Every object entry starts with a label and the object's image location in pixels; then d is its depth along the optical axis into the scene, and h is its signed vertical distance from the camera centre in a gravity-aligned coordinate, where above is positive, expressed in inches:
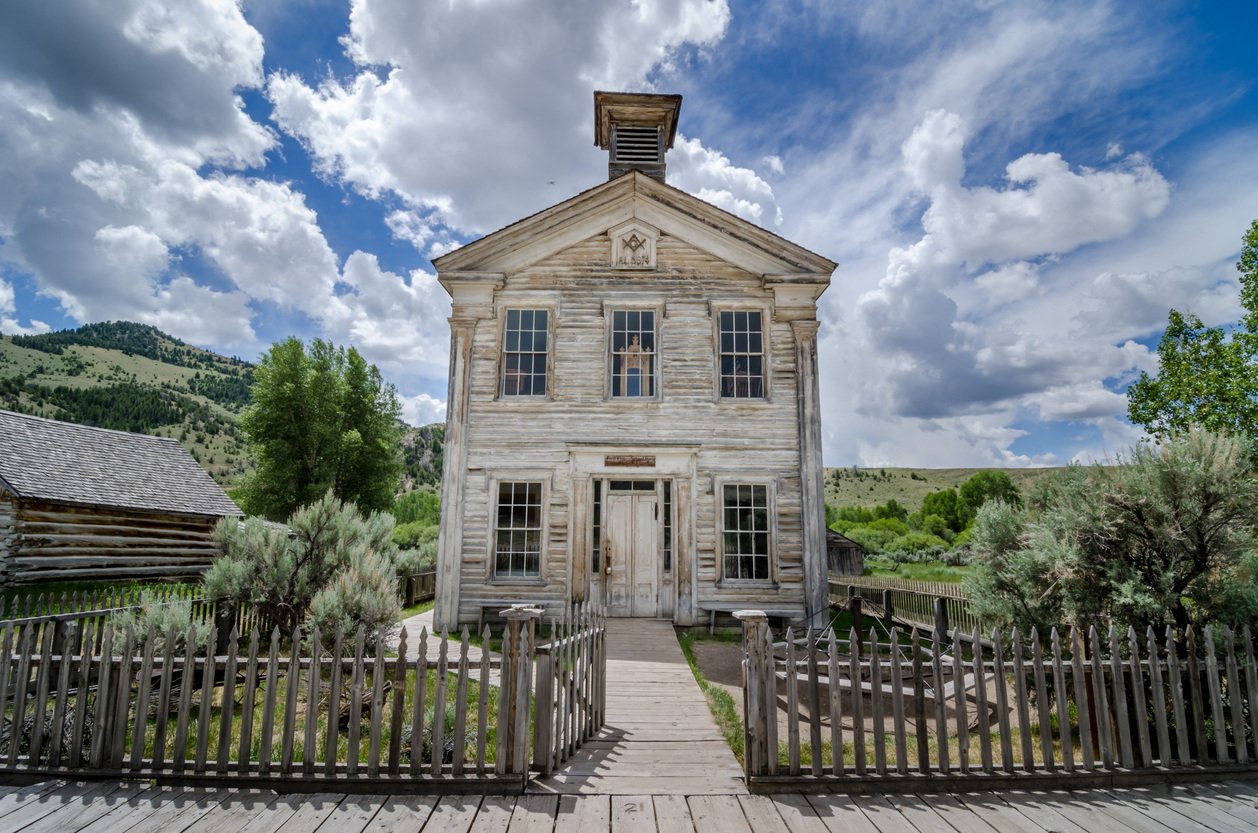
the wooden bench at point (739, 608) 454.9 -68.7
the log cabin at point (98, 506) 646.5 +11.5
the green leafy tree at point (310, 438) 1097.4 +145.4
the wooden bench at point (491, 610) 453.7 -69.5
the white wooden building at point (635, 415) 465.1 +80.9
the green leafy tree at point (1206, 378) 805.9 +212.4
